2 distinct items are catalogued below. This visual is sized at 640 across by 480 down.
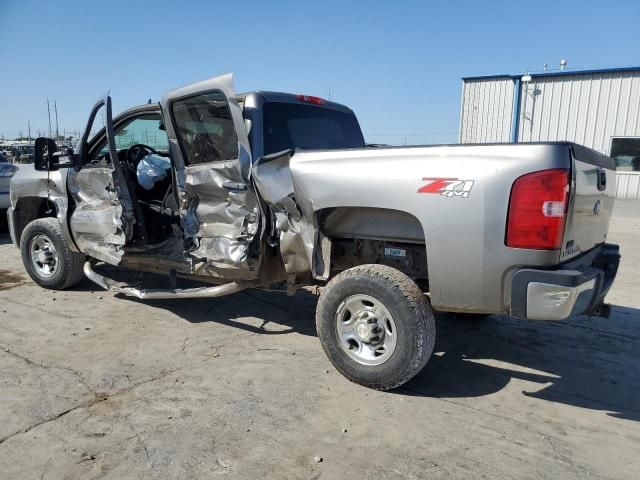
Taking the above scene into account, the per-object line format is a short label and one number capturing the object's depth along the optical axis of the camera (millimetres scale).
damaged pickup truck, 2891
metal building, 16938
